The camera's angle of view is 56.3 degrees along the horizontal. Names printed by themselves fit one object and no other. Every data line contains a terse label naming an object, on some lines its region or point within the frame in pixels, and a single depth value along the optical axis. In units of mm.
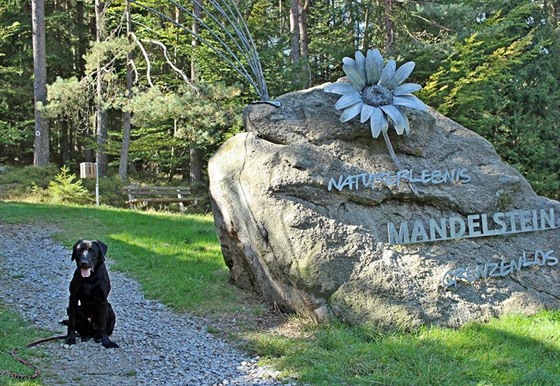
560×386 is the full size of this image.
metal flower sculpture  6418
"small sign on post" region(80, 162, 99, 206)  15511
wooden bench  16984
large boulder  5832
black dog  4887
